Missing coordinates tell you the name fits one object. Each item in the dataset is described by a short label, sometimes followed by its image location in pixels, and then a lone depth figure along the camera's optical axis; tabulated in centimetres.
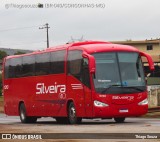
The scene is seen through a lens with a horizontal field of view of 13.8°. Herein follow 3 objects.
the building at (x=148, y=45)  9238
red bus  2614
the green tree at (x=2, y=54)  14975
